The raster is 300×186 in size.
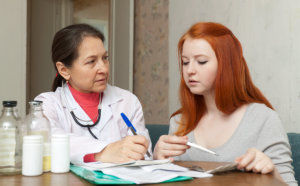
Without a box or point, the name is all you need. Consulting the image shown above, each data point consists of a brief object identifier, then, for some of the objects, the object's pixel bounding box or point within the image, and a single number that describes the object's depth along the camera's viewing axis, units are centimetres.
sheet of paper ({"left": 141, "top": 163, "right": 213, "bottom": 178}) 98
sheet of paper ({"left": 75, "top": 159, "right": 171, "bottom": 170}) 100
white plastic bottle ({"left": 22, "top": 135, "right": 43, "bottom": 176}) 99
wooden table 91
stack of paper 90
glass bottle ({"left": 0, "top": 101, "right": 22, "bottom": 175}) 103
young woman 139
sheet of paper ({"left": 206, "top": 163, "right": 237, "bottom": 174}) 101
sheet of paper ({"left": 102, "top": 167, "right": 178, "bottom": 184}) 88
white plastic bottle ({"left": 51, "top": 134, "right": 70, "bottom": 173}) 104
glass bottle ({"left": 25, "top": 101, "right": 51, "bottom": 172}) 106
